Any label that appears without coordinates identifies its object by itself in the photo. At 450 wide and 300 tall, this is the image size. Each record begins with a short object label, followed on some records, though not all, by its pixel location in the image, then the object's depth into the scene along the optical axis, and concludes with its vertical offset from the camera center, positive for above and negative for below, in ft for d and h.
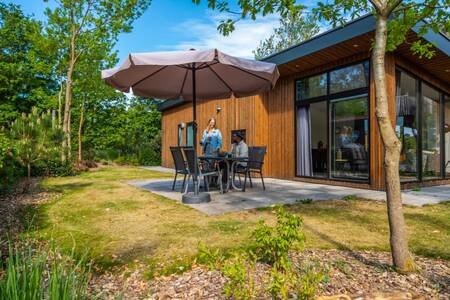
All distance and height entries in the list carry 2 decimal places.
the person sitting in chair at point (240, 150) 19.92 +0.20
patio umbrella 11.90 +4.02
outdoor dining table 16.91 -0.68
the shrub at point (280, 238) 6.31 -1.83
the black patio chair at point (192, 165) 14.96 -0.61
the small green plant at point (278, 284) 4.70 -2.11
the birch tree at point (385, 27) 6.24 +3.41
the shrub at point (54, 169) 29.45 -1.50
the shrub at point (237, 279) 4.77 -2.02
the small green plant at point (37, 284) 3.57 -1.63
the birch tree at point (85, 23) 33.19 +15.20
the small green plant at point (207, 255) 5.38 -1.85
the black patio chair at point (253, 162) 18.67 -0.56
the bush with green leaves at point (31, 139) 17.12 +0.87
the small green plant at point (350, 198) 15.69 -2.40
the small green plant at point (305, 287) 4.76 -2.21
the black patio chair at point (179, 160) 16.57 -0.37
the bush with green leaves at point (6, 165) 13.14 -0.53
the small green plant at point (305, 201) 14.61 -2.37
